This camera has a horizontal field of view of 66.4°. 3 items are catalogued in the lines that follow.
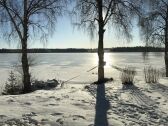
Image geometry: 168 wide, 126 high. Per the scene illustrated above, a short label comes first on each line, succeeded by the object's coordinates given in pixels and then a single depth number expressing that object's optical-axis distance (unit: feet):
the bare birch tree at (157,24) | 31.68
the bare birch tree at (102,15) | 20.89
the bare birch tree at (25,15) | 19.78
